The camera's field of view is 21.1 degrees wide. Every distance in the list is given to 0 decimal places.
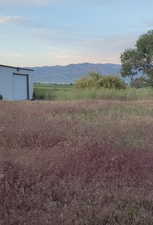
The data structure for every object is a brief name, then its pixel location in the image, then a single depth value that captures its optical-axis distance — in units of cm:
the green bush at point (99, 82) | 3900
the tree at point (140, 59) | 4962
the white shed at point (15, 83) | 3531
